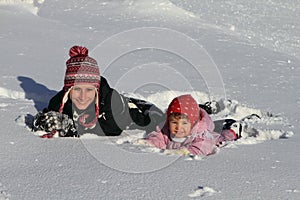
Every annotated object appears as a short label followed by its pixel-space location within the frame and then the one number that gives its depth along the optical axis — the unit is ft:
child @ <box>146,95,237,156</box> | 25.12
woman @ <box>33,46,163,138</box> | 25.67
